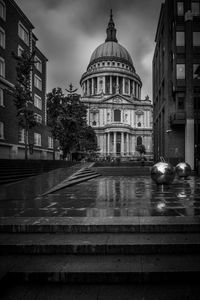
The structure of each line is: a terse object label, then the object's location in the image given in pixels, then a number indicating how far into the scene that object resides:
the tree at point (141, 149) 85.71
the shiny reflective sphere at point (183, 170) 15.94
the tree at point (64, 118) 32.81
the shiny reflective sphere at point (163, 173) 10.56
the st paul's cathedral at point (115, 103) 91.94
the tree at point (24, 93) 23.08
